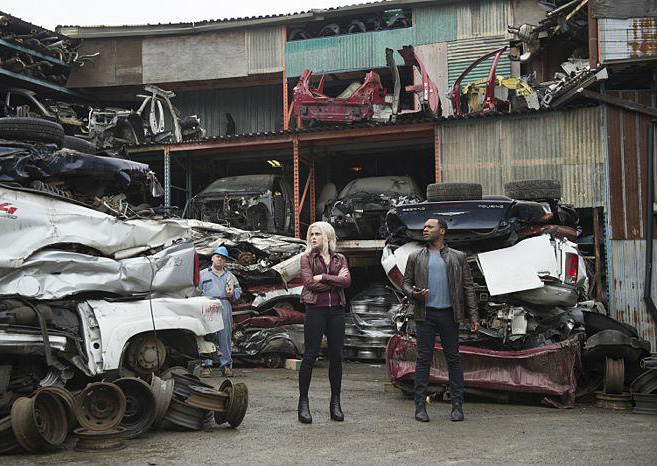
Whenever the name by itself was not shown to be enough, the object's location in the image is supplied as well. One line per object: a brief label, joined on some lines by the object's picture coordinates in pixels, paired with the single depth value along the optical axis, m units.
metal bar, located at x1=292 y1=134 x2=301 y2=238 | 16.02
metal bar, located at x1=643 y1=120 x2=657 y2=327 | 12.71
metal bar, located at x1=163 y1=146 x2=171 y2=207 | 17.03
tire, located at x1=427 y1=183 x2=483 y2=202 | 8.19
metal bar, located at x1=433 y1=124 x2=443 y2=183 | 14.96
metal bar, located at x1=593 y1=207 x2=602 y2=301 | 13.26
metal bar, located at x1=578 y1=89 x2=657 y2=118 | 13.05
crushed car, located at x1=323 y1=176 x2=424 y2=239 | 13.88
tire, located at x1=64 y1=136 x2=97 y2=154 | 7.86
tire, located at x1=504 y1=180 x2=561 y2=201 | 8.62
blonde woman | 6.07
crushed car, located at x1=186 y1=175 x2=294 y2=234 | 15.05
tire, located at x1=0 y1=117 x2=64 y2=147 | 6.61
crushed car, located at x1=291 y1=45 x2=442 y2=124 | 15.61
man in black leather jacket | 6.36
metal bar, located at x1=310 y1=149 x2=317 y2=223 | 17.06
